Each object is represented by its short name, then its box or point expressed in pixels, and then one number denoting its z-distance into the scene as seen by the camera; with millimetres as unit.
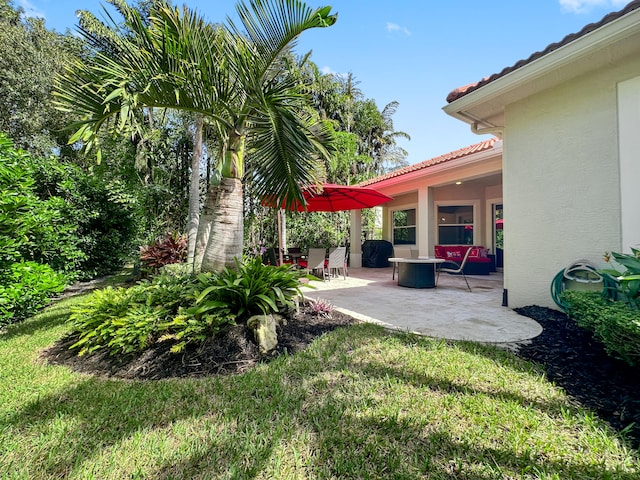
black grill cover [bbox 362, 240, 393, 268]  12758
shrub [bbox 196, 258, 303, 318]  3471
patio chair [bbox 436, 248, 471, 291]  6824
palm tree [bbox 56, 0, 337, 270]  3322
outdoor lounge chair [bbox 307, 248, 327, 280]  7797
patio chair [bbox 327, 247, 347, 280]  8258
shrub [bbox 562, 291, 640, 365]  2383
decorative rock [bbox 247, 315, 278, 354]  3262
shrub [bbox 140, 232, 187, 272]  7278
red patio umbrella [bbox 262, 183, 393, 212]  7555
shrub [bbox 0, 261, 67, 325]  4273
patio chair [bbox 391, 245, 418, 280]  9461
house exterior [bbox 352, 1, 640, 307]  3723
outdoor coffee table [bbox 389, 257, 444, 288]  7086
